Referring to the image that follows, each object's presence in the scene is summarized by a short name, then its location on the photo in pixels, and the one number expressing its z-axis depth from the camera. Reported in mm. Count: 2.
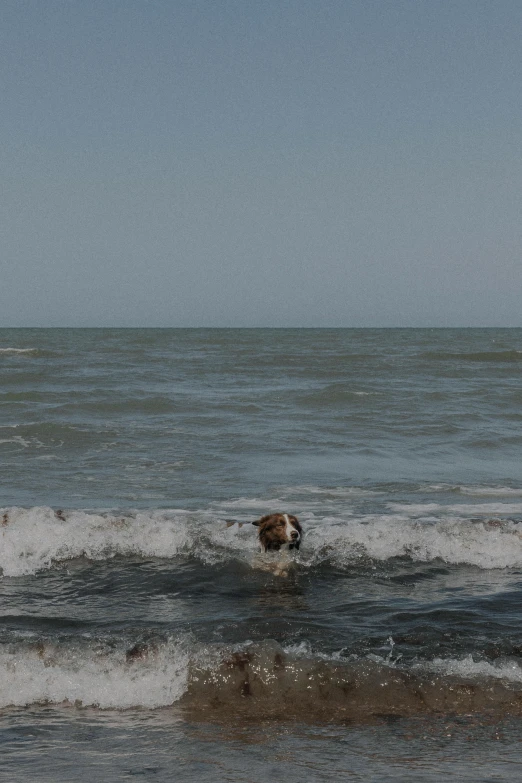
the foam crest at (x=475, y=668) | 5863
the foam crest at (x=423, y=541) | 9156
